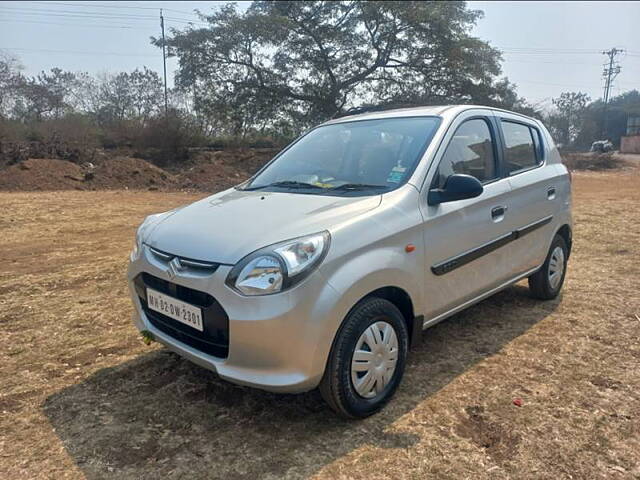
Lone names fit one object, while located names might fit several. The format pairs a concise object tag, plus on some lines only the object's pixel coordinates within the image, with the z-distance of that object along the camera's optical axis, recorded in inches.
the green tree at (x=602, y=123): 2536.9
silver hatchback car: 92.6
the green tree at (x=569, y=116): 2571.4
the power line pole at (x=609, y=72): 2659.9
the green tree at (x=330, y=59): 816.3
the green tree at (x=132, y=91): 1512.1
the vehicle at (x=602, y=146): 1731.4
